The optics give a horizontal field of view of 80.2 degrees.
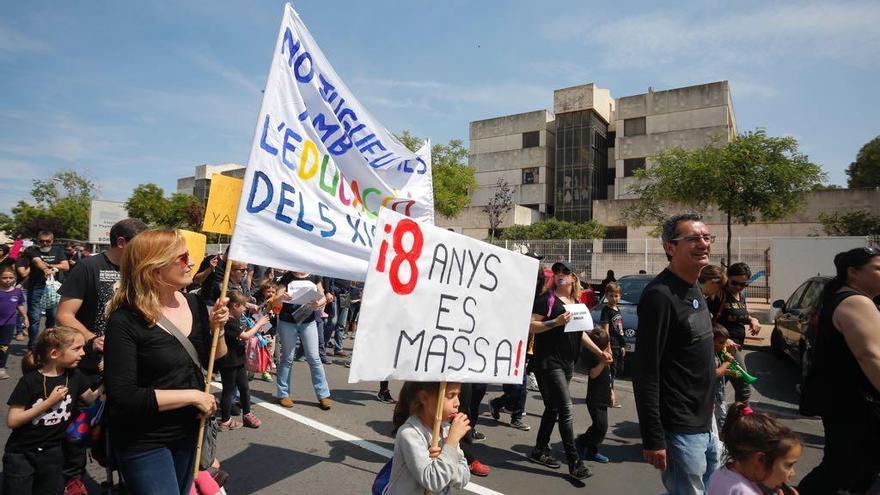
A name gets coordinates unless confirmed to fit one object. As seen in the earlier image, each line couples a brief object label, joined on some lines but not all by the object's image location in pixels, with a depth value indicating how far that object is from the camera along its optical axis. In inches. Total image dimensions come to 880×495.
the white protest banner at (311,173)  124.7
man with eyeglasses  105.1
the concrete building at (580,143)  1563.7
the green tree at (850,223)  1057.6
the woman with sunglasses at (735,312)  195.2
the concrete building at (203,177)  2594.5
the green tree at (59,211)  1716.4
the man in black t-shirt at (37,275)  332.5
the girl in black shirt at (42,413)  117.6
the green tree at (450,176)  1320.1
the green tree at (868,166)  1680.6
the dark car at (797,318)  293.9
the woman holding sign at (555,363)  173.8
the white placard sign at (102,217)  1259.0
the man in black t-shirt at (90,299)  127.6
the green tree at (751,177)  735.7
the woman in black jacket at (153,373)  85.1
